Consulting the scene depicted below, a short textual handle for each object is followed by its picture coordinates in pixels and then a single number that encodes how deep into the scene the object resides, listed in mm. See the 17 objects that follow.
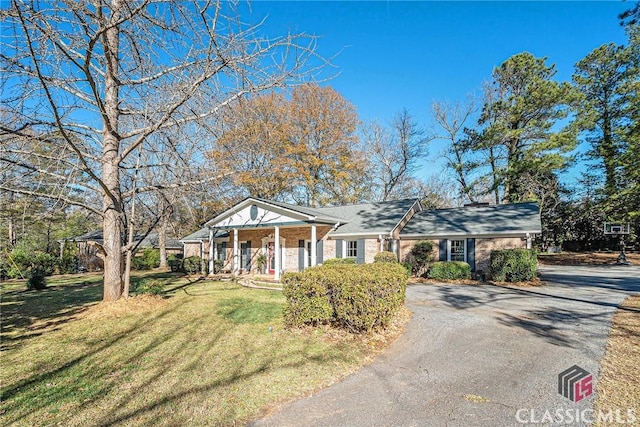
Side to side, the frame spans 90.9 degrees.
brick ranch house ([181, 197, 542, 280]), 15742
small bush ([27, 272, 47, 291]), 14102
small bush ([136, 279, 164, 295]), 9961
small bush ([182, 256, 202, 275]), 20672
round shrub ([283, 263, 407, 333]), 6051
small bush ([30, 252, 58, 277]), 20438
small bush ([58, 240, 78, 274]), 22609
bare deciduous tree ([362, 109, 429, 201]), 28938
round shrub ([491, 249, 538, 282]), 13453
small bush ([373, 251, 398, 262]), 14711
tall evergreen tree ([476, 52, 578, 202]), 23297
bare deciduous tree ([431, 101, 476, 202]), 27391
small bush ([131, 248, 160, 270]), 26047
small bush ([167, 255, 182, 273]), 22334
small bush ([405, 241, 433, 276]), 16328
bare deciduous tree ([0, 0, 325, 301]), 4914
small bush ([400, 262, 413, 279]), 15469
